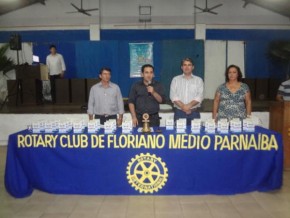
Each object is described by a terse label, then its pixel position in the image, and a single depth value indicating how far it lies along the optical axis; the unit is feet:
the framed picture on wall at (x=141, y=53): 30.04
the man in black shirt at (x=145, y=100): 11.12
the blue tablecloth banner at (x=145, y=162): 9.59
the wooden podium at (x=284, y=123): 12.46
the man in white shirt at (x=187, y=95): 11.38
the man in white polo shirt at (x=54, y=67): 28.45
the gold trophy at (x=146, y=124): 9.73
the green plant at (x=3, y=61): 23.15
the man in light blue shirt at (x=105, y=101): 11.98
